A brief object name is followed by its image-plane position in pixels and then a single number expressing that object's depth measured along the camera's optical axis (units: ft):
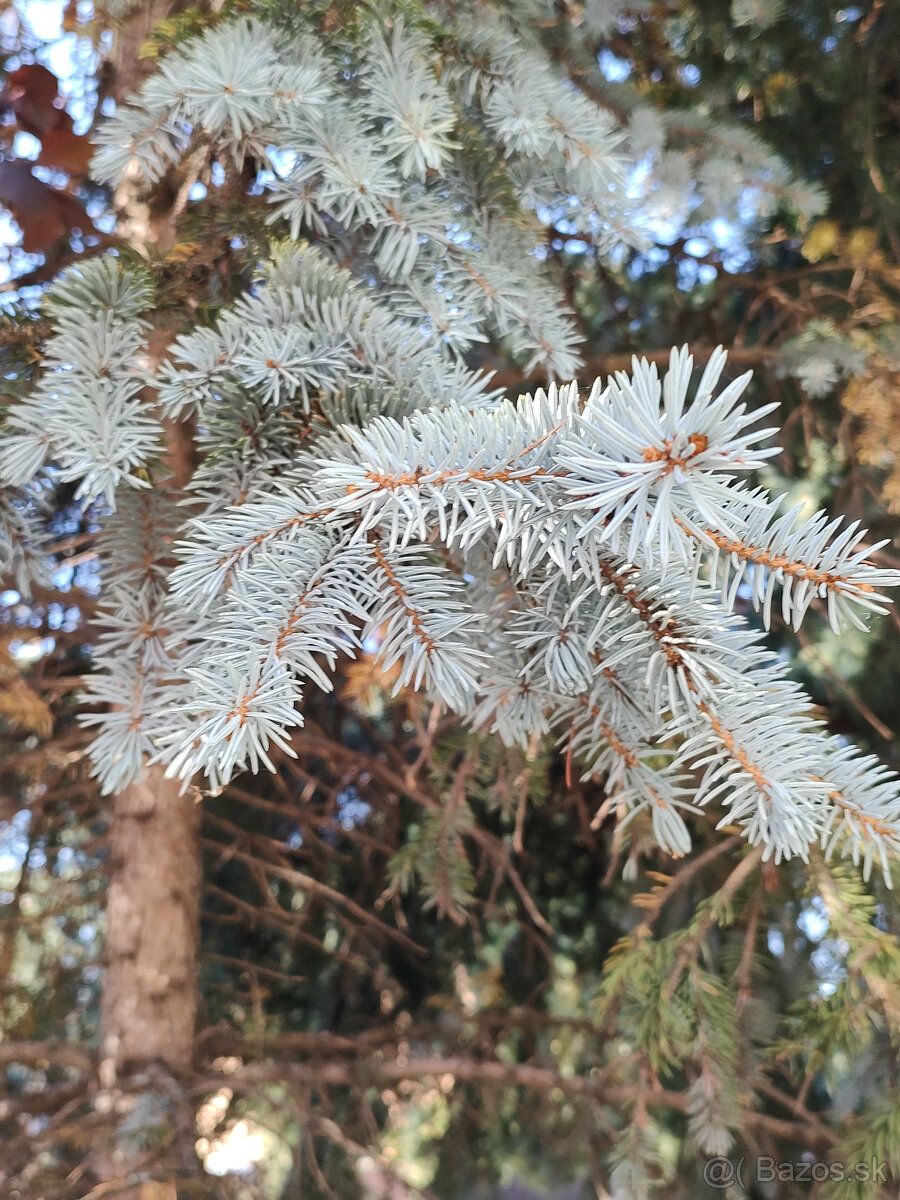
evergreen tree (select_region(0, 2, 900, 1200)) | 1.53
